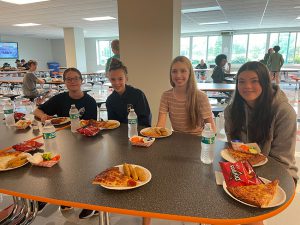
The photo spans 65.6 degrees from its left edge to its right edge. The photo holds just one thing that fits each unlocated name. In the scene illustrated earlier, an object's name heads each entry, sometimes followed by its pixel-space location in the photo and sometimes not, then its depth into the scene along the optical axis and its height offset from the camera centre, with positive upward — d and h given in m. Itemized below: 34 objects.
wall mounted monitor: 12.76 +0.78
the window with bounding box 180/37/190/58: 13.26 +0.98
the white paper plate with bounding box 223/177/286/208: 0.84 -0.50
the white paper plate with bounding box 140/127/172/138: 1.62 -0.48
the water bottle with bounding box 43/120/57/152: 1.34 -0.43
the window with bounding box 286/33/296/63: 11.17 +0.61
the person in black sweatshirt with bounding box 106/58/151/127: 2.11 -0.33
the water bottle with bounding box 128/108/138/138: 1.60 -0.43
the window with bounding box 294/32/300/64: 11.16 +0.43
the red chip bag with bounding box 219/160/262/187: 0.94 -0.46
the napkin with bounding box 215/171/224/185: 0.99 -0.49
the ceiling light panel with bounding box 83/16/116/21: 7.33 +1.41
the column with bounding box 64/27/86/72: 9.33 +0.69
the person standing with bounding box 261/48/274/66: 8.25 +0.24
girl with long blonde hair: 1.88 -0.32
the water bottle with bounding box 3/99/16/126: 1.93 -0.42
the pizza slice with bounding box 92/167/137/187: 0.97 -0.48
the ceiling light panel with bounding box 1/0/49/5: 5.11 +1.36
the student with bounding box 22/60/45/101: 5.15 -0.48
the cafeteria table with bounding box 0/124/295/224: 0.82 -0.51
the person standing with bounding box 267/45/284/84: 8.03 -0.01
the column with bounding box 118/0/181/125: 3.34 +0.32
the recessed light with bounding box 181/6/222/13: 5.88 +1.35
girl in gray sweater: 1.33 -0.33
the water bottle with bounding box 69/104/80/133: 1.72 -0.42
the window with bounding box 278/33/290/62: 11.25 +0.94
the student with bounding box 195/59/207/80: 9.95 -0.15
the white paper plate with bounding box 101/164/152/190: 0.94 -0.49
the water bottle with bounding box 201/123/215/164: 1.17 -0.42
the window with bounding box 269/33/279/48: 11.34 +1.10
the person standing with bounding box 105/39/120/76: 4.23 +0.29
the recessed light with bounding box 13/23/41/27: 8.57 +1.45
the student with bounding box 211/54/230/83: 5.07 -0.21
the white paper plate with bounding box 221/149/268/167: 1.15 -0.49
